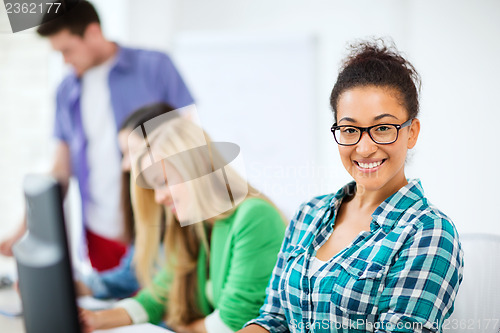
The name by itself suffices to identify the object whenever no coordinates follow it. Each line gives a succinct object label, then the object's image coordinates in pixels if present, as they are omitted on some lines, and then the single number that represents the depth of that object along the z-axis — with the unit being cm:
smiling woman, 229
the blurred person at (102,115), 381
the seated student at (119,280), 307
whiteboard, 413
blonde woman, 270
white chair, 249
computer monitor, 222
